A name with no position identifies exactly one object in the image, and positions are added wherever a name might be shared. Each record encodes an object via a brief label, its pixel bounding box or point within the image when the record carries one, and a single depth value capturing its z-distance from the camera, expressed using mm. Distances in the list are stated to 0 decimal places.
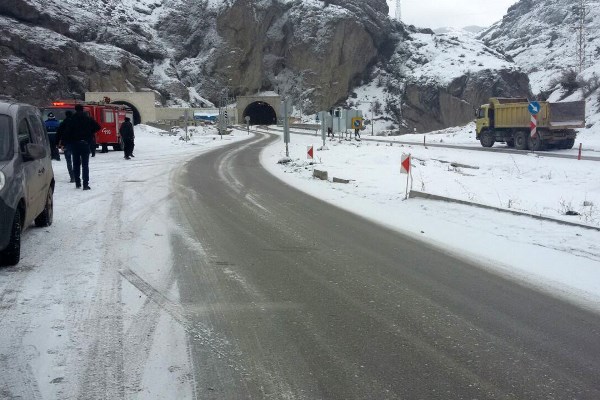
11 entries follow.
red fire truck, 26469
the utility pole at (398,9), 134588
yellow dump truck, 28859
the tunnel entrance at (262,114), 95688
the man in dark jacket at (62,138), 13369
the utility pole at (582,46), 85156
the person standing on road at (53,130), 21250
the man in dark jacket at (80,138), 12867
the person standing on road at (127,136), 23641
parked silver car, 6168
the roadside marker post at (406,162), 12820
